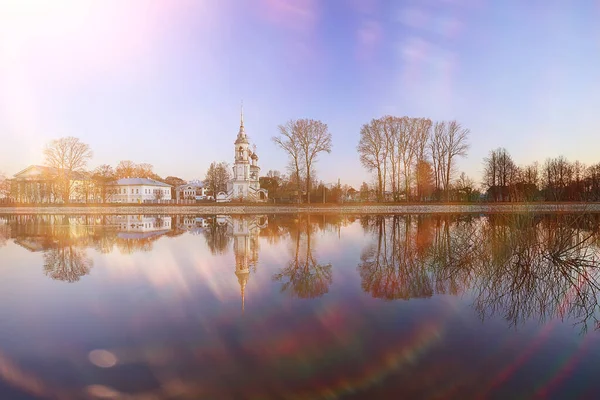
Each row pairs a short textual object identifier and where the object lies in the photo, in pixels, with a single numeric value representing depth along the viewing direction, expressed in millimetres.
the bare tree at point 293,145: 52906
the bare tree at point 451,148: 56906
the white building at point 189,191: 113781
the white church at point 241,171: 78375
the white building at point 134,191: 91688
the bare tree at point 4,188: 86000
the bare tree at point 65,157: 59125
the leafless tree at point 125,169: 111512
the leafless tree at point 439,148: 57156
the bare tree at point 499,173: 64781
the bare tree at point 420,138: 54594
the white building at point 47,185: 61250
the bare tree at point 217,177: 84531
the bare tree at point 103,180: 67562
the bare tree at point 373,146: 53406
